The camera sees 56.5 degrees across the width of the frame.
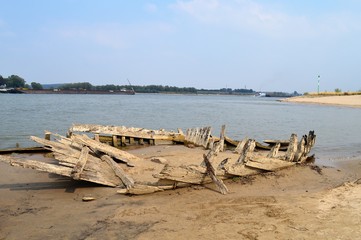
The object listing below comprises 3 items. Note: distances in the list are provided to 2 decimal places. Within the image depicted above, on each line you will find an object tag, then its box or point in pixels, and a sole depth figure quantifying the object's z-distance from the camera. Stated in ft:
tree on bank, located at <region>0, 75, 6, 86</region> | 459.32
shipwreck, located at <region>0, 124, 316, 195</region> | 26.66
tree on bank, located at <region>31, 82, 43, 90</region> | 450.30
